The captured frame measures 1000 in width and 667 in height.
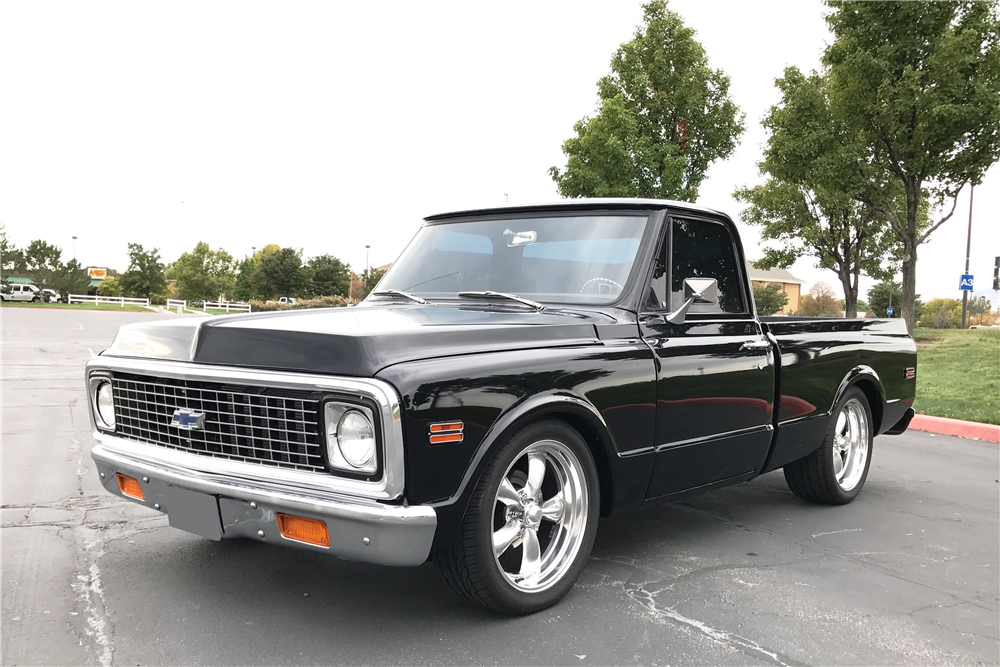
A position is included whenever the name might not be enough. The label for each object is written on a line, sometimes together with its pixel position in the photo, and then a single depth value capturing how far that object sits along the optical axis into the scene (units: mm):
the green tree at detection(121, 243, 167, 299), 76812
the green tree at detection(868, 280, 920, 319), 53125
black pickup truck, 2654
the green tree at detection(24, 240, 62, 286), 73562
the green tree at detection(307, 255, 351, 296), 77062
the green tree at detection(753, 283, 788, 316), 65188
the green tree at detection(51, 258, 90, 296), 73500
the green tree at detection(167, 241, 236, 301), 85369
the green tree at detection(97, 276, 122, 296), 100975
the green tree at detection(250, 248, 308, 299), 77375
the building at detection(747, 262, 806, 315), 92812
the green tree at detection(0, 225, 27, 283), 66750
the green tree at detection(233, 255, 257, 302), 87644
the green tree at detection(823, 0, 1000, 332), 13078
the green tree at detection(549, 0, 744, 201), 19469
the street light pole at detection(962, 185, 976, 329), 29125
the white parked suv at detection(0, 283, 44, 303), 65125
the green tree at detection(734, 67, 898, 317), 15547
